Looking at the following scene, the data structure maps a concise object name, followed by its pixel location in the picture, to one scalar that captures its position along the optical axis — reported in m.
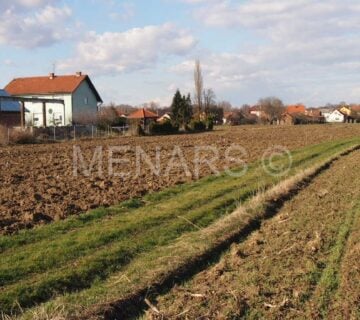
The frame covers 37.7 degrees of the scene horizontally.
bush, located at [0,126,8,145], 38.03
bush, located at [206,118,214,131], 75.56
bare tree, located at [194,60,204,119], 91.06
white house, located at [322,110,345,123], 163.12
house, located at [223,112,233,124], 123.26
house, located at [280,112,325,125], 131.00
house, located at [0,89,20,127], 57.56
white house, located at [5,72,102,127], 66.81
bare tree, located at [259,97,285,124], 138.50
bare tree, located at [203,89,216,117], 95.69
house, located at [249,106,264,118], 148.62
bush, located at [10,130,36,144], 39.31
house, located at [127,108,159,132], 97.82
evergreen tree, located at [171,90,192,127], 83.44
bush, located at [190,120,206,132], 71.12
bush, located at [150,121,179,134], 59.88
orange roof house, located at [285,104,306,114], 173.68
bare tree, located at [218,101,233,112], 177.75
